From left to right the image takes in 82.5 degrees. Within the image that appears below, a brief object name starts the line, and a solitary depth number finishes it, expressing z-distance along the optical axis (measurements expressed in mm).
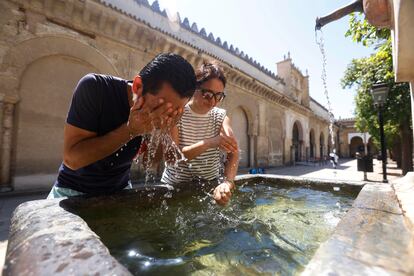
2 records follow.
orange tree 9375
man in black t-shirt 1228
